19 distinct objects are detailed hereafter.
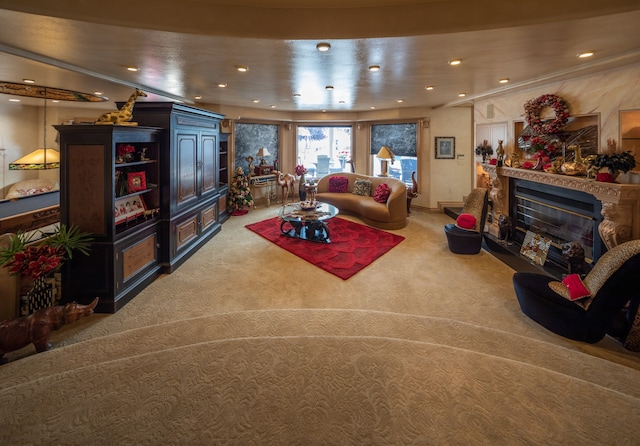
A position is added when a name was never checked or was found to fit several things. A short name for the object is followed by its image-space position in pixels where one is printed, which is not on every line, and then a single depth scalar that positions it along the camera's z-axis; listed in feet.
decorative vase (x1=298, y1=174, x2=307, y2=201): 31.19
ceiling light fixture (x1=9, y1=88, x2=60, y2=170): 15.69
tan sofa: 21.77
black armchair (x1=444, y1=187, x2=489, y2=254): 16.70
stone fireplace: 11.00
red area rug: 15.30
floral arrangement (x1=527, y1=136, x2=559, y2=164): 15.20
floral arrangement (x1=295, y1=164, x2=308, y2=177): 29.40
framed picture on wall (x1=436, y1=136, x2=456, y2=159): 26.76
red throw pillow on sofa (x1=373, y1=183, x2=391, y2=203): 23.17
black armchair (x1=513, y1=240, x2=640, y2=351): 8.49
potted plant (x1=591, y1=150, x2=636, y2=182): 10.77
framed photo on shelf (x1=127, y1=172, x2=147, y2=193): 12.64
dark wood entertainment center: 10.61
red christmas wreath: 14.39
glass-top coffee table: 18.69
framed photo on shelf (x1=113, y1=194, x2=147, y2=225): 12.17
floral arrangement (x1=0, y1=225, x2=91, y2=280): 8.77
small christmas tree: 26.43
